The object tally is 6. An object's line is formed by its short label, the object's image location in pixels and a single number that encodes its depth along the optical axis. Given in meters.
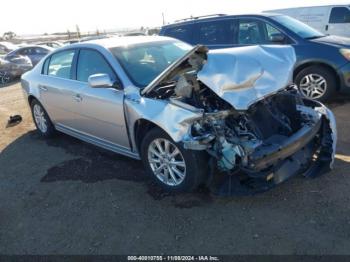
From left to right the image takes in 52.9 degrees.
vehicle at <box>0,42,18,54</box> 22.58
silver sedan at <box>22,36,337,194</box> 3.22
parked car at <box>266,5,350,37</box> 11.79
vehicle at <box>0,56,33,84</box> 14.81
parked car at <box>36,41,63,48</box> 20.26
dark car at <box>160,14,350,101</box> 6.50
